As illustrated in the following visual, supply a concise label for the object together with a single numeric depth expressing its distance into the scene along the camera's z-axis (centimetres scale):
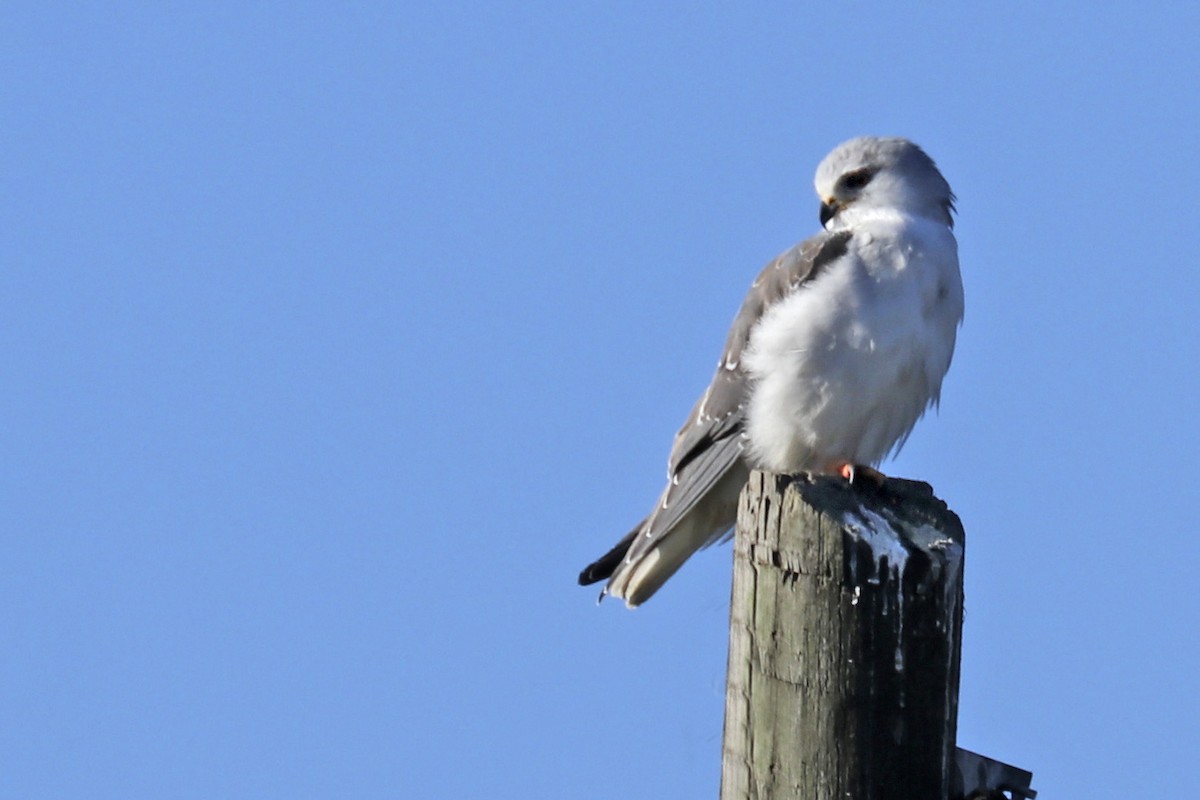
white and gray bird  990
